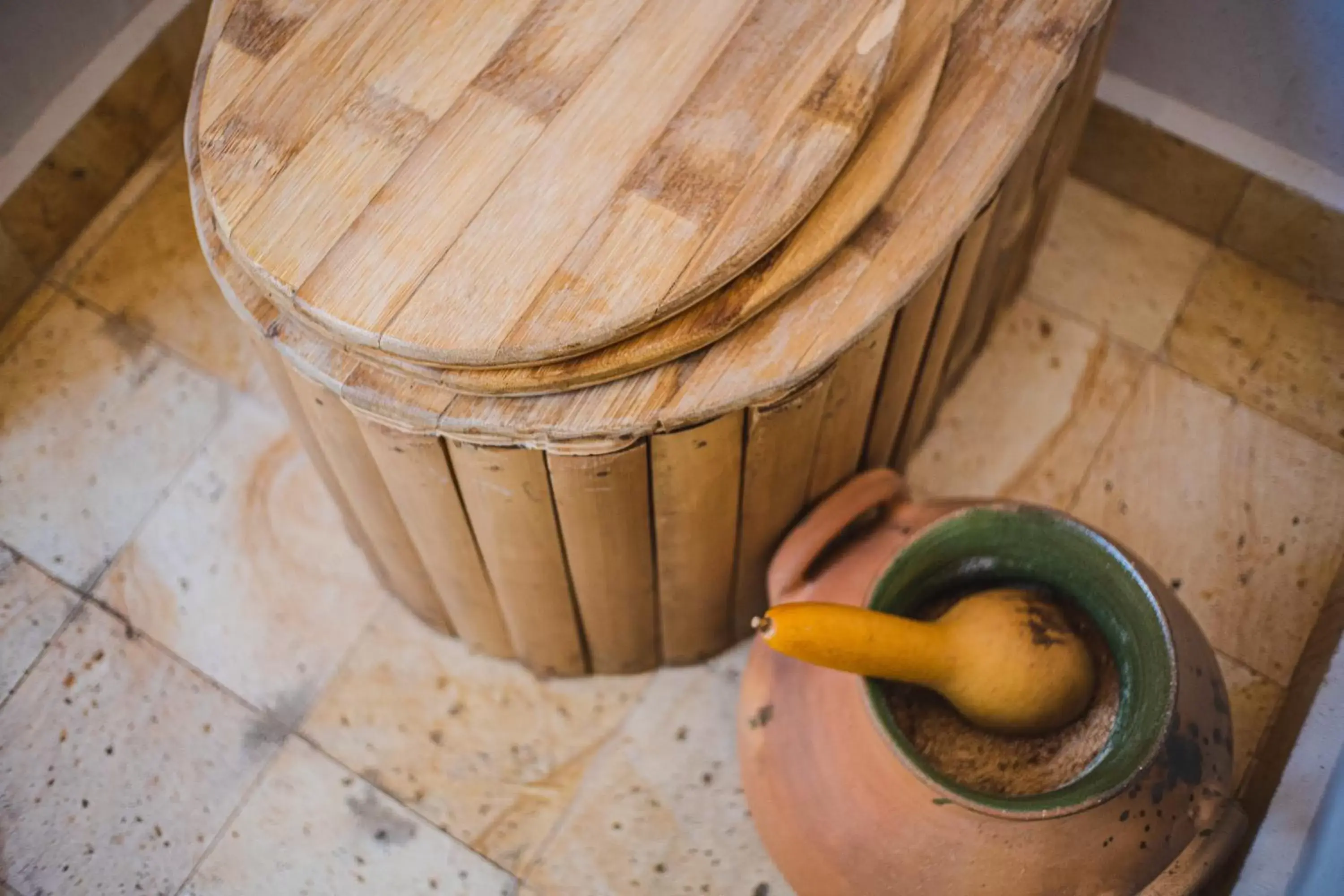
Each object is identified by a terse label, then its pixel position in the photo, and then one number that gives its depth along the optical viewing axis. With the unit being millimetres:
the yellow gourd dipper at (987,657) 851
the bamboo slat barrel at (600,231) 828
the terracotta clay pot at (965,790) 861
